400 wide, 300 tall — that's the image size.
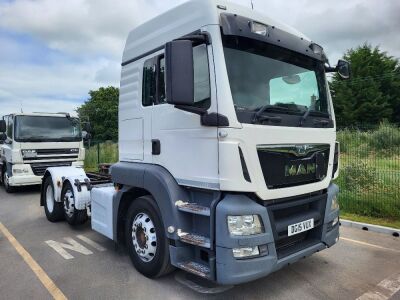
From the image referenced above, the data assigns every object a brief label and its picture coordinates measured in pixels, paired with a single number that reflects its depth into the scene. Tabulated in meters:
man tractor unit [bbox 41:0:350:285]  3.32
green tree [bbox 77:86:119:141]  42.78
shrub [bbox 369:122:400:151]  7.15
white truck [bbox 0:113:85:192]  10.32
